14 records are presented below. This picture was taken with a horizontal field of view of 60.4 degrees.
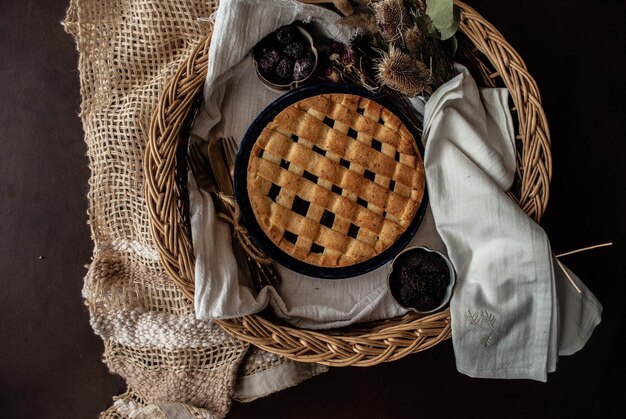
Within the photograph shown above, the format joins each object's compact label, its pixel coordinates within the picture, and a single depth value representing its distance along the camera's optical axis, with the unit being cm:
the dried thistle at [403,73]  93
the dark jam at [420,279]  98
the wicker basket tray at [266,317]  97
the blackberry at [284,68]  103
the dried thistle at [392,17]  93
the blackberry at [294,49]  103
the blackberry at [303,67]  103
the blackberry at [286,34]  103
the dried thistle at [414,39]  94
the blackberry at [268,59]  103
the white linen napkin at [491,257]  94
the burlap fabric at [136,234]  109
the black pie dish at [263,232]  101
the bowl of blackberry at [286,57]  103
